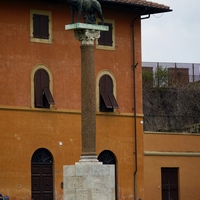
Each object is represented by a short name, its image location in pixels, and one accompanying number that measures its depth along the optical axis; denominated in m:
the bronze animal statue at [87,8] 36.12
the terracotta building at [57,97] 44.19
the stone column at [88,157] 35.47
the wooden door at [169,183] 49.66
